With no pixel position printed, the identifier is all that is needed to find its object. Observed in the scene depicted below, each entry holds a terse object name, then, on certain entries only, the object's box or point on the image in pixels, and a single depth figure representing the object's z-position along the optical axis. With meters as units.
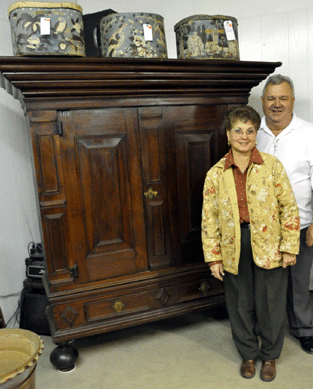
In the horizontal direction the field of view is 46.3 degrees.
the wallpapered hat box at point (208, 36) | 2.05
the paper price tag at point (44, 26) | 1.75
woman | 1.82
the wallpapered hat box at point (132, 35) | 1.90
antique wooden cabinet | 1.90
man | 2.08
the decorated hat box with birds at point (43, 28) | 1.74
